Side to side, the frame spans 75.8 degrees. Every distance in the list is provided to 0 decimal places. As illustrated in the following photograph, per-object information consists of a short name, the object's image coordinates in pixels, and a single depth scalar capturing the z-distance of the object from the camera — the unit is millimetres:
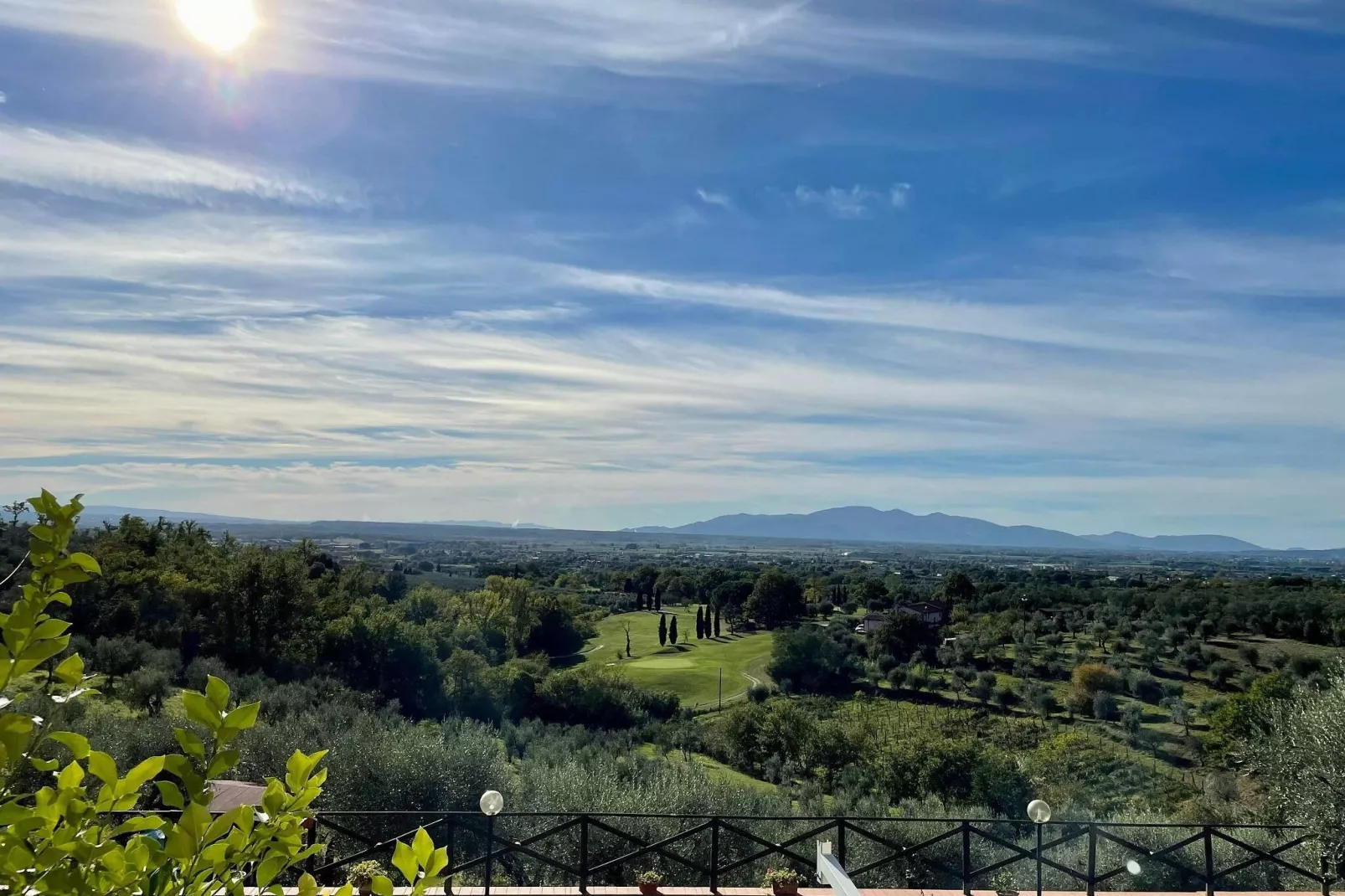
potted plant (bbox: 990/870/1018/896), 9336
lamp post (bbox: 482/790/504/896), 7980
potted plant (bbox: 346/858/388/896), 7748
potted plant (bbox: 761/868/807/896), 8938
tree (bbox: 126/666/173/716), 22094
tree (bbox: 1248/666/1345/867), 11008
